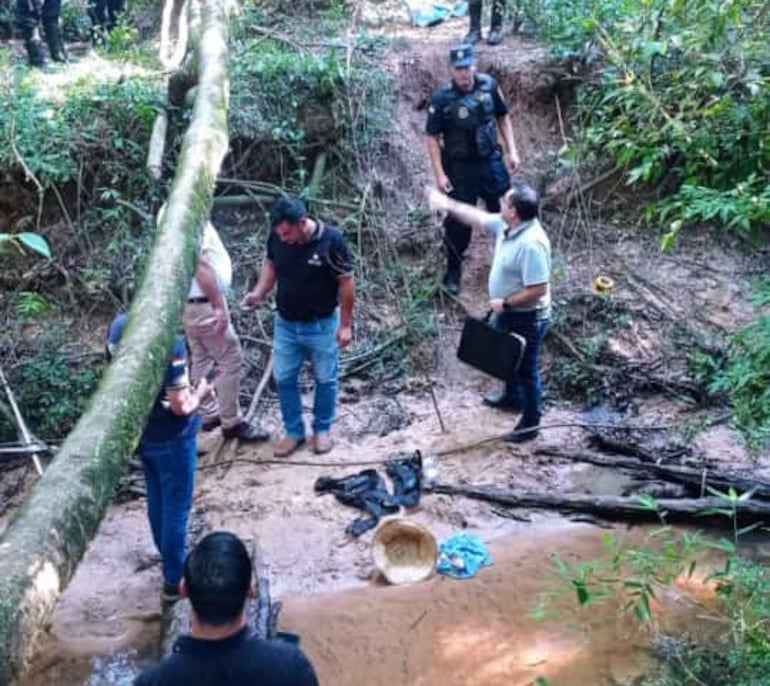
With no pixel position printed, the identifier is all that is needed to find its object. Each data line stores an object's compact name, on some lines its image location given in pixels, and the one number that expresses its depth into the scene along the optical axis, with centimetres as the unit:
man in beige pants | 530
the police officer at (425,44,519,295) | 674
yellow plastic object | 751
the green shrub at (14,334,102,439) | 641
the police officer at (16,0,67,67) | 885
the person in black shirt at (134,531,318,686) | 228
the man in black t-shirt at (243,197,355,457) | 522
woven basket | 484
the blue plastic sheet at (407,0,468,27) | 1000
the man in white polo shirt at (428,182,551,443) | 537
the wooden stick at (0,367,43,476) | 558
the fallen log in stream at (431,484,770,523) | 505
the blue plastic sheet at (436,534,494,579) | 486
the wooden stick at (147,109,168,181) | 729
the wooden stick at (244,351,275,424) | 654
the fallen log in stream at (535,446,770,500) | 526
